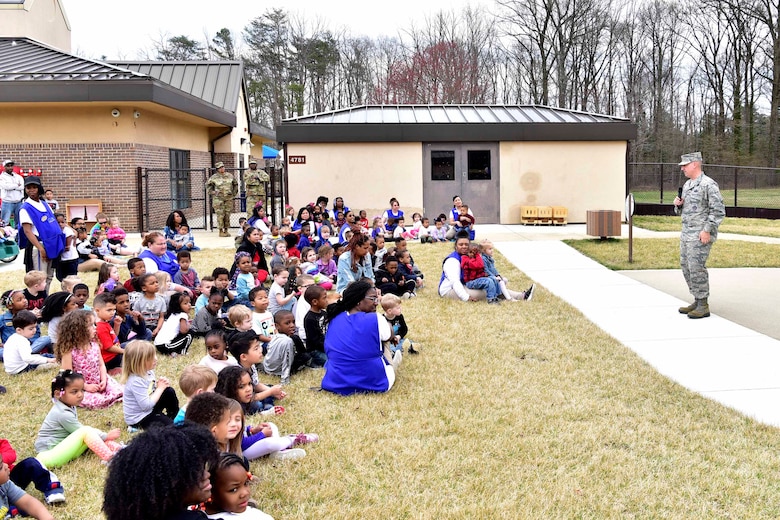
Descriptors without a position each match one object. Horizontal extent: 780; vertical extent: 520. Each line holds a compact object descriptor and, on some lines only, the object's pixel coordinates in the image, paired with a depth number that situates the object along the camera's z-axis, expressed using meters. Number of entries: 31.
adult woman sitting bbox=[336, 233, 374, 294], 9.63
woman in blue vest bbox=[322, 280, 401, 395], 6.21
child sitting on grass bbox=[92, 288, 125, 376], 6.76
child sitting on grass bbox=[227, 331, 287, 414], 5.78
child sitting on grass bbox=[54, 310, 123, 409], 5.93
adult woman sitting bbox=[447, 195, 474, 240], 16.18
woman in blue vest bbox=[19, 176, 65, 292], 9.23
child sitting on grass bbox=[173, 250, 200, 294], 9.80
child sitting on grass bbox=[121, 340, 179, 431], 5.31
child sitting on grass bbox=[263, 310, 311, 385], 6.85
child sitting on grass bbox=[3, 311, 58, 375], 6.93
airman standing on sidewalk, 8.88
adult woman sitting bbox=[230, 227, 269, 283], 10.82
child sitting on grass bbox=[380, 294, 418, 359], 7.20
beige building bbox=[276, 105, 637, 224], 20.16
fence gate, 19.02
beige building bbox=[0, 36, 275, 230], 17.53
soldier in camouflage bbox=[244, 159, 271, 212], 18.39
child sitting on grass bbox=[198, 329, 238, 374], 5.82
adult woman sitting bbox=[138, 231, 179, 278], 9.55
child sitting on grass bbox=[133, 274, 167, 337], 8.09
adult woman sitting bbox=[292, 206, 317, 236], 13.69
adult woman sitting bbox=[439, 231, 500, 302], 10.23
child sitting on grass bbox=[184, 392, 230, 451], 4.11
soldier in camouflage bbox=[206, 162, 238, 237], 17.50
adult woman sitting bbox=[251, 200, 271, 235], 13.66
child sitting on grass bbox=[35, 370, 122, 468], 4.84
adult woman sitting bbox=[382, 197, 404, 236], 17.23
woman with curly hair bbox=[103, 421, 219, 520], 2.82
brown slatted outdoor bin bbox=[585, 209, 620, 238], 16.28
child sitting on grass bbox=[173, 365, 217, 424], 4.90
